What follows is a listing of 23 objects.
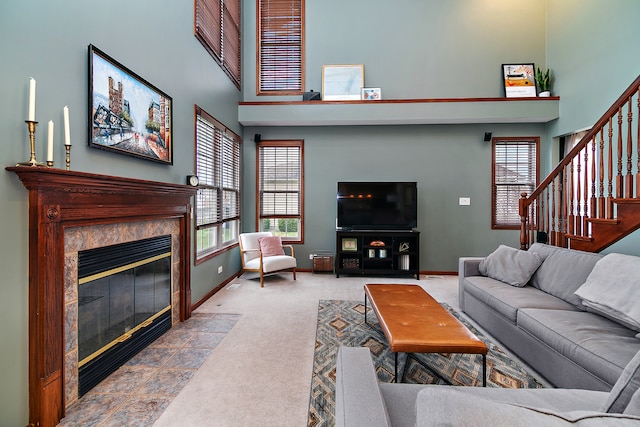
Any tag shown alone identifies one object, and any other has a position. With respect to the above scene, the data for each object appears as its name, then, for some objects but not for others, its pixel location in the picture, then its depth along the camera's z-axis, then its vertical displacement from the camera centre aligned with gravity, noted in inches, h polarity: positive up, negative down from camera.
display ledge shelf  180.4 +64.8
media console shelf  186.1 -29.4
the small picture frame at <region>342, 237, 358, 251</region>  191.9 -23.7
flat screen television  190.4 +2.2
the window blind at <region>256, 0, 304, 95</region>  200.5 +119.9
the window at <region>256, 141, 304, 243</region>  206.4 +17.2
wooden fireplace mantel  58.8 -12.2
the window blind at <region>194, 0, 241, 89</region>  137.5 +100.1
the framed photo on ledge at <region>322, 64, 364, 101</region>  197.3 +90.8
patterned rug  71.8 -47.1
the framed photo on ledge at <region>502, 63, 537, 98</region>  189.5 +88.7
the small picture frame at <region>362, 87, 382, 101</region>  195.0 +81.0
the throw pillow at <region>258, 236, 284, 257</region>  179.9 -24.0
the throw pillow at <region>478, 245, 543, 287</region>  110.0 -23.2
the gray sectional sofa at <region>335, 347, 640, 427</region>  20.3 -25.0
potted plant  184.5 +85.0
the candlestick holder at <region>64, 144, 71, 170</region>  65.6 +13.2
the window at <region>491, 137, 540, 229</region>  197.3 +23.6
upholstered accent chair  169.6 -29.5
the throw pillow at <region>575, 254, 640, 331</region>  70.7 -22.2
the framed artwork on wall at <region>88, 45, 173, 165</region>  76.3 +30.9
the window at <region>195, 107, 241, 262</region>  140.6 +13.2
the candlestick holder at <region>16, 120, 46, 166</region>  56.2 +14.1
